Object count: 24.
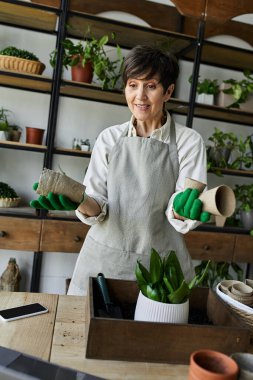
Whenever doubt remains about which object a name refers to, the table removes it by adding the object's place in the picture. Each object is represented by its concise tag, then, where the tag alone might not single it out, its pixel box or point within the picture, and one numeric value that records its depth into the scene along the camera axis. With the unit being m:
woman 1.26
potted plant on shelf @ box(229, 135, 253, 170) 2.44
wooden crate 0.66
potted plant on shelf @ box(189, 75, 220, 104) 2.38
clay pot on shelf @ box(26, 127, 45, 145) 2.17
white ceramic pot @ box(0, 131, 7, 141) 2.12
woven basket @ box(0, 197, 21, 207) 2.14
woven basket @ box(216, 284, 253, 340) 0.81
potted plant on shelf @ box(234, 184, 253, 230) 2.42
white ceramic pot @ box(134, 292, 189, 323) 0.72
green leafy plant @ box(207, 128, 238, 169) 2.41
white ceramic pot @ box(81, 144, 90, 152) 2.29
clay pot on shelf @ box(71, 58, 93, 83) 2.13
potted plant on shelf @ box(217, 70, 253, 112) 2.37
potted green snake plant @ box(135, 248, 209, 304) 0.74
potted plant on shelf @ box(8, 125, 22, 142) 2.16
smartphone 0.81
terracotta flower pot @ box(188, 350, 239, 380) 0.50
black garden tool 0.80
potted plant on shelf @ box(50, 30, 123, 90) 2.08
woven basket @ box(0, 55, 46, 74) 2.02
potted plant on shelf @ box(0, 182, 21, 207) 2.15
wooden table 0.66
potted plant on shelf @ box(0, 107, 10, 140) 2.12
